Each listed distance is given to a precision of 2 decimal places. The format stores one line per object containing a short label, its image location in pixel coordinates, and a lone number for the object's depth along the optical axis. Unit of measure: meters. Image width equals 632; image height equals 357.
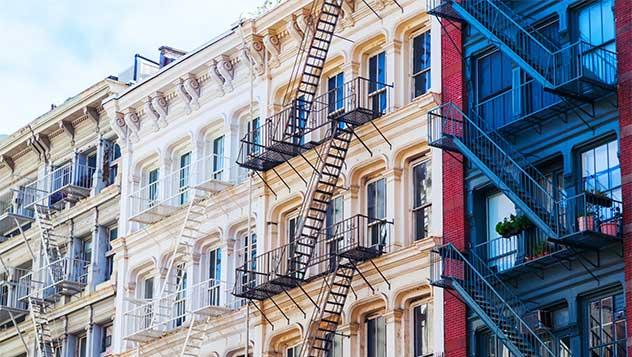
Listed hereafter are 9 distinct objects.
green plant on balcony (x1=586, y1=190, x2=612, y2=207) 39.78
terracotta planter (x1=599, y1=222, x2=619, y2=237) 39.00
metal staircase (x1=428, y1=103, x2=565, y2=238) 40.41
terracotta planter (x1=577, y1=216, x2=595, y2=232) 38.75
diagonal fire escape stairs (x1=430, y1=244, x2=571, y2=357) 39.97
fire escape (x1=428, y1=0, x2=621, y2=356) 39.81
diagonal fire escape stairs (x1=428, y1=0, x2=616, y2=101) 40.38
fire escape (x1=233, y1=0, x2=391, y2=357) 46.91
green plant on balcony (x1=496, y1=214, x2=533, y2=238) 41.56
